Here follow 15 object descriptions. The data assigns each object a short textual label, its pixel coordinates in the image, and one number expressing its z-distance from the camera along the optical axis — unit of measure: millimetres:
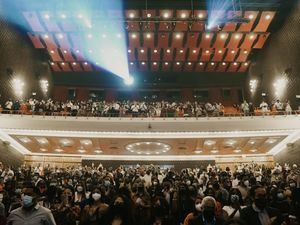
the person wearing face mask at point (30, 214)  2526
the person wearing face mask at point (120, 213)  2668
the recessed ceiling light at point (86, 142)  14491
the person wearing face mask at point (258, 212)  2792
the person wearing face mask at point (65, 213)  3629
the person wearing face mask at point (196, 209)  2970
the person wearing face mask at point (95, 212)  2738
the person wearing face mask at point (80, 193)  5713
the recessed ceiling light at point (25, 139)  14256
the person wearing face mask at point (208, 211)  2575
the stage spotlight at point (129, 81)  20255
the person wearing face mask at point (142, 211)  2962
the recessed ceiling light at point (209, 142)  14561
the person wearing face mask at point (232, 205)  3732
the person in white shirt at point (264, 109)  13376
